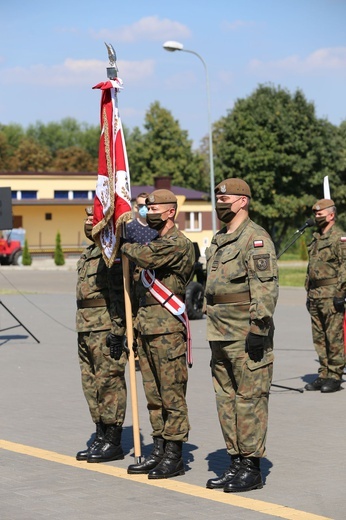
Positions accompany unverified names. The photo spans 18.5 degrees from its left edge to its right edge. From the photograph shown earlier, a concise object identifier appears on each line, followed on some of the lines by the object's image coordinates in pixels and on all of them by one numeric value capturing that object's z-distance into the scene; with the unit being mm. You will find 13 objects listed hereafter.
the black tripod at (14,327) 17025
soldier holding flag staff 7289
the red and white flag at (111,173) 7809
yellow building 69938
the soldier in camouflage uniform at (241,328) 6742
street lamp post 37281
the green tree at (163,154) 88812
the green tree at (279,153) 50594
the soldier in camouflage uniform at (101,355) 7785
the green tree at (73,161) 105312
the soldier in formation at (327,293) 11203
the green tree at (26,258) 53375
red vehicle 54094
